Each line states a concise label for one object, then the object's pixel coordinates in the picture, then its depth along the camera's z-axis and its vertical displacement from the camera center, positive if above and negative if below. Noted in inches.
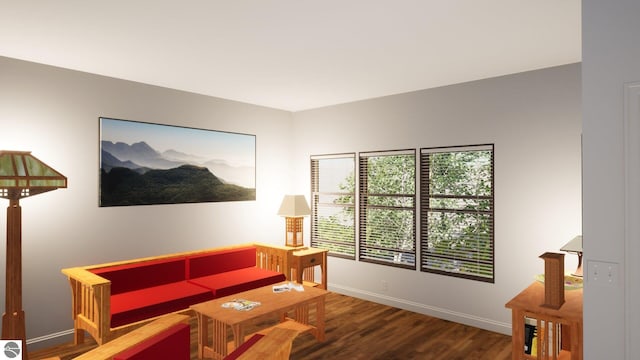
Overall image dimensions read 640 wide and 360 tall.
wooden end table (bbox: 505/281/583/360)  100.0 -35.3
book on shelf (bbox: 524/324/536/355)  120.1 -44.8
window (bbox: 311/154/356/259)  222.5 -11.2
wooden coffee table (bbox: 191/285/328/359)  127.5 -41.8
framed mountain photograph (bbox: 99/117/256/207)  169.8 +8.9
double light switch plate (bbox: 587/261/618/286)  80.0 -17.5
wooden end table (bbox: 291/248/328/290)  197.0 -38.5
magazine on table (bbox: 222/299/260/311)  136.8 -41.1
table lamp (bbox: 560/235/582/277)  121.5 -19.0
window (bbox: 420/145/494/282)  173.8 -12.1
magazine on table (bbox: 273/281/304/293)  159.3 -40.7
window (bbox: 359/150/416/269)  198.2 -12.1
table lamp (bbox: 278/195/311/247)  209.0 -15.8
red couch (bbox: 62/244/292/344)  137.1 -41.6
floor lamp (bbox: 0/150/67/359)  105.9 -12.4
